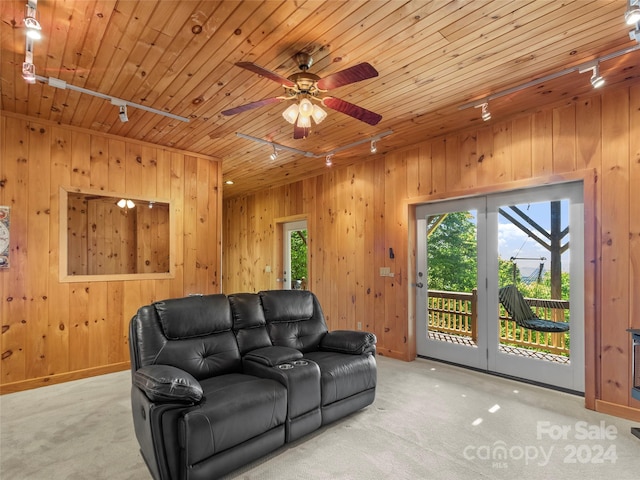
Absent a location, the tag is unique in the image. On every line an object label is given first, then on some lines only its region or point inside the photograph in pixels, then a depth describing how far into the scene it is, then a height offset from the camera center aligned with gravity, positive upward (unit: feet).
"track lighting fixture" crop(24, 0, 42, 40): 6.02 +3.95
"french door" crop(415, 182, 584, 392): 10.86 -1.34
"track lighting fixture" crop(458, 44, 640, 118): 7.62 +4.21
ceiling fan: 7.58 +3.25
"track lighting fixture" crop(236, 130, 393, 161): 13.42 +4.05
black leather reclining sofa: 6.14 -3.01
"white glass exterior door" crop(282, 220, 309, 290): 21.89 -0.95
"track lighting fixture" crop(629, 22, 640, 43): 6.54 +3.96
